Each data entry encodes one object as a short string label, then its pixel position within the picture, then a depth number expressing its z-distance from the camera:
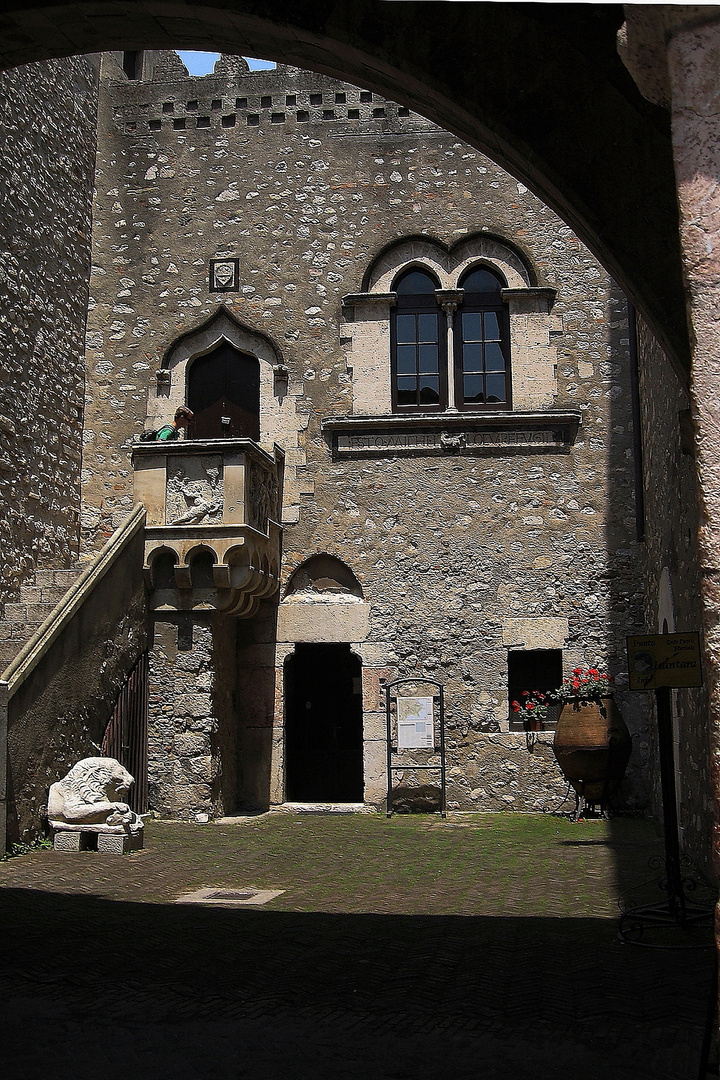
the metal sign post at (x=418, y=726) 12.98
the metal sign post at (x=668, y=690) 5.88
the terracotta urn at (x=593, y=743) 10.35
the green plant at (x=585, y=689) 10.54
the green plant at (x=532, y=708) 12.49
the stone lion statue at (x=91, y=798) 9.45
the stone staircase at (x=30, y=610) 10.38
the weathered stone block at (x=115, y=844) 9.20
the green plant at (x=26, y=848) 8.88
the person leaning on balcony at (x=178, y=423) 13.20
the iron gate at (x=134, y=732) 11.38
